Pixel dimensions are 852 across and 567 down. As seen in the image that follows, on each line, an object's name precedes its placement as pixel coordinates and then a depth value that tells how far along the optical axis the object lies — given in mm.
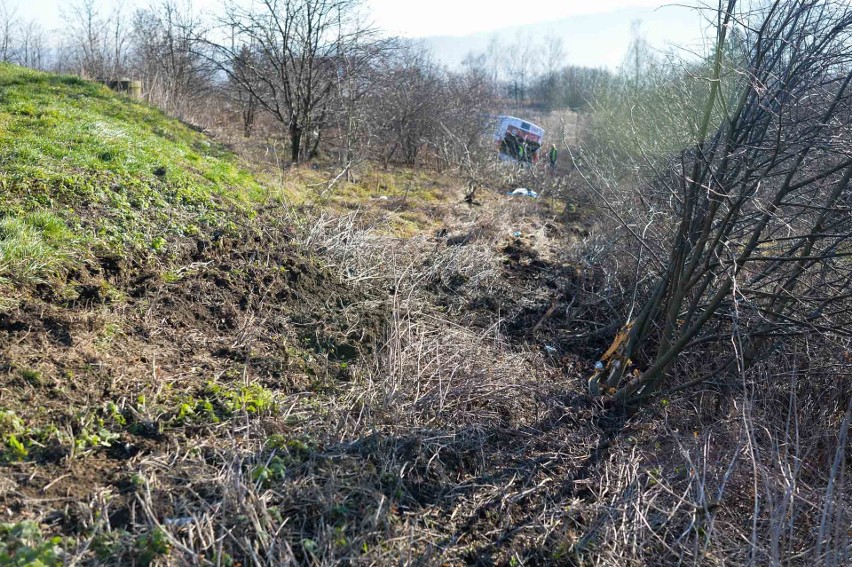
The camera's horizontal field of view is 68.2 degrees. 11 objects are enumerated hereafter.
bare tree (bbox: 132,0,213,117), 12922
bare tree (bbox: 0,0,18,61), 20025
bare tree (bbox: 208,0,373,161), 12000
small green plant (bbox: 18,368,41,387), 3551
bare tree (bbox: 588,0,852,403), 4129
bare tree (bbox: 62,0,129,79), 13561
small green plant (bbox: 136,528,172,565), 2732
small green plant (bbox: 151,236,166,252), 5445
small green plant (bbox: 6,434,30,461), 3096
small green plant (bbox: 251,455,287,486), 3266
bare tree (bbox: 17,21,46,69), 22000
